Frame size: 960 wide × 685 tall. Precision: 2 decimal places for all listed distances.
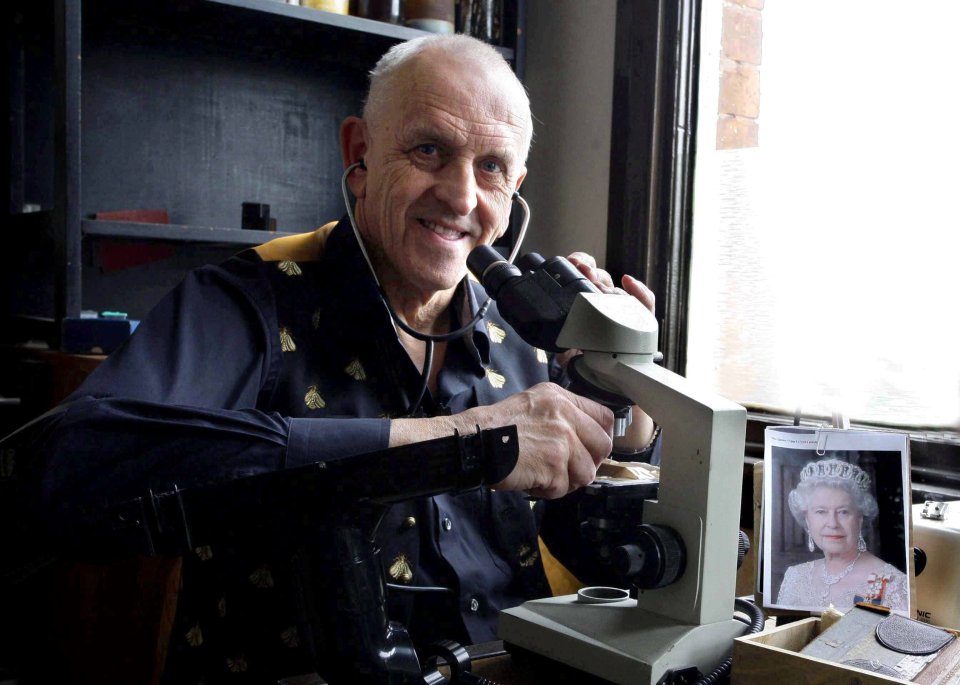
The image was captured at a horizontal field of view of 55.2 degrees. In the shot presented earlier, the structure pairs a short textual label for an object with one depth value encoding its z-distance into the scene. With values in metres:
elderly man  1.17
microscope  0.86
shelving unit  2.04
